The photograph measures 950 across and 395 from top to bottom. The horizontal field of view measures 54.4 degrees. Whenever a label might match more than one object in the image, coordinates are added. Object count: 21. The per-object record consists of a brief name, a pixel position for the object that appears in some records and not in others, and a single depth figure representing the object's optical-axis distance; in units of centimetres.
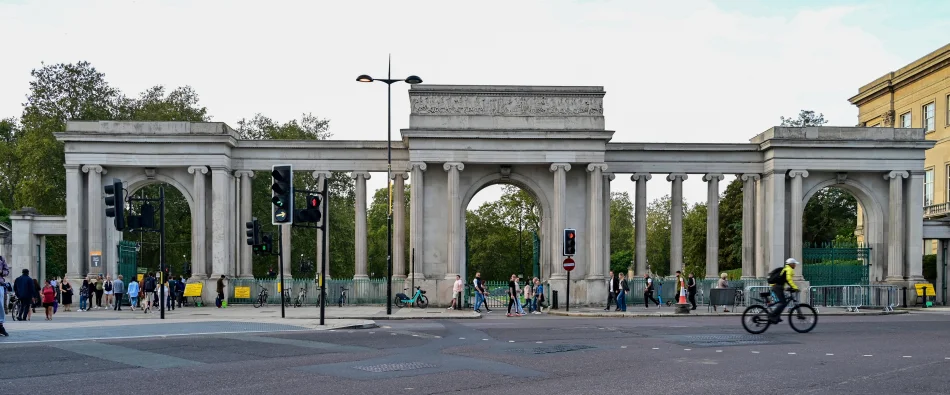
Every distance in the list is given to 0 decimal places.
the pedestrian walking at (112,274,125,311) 3691
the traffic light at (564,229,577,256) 3503
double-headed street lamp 3252
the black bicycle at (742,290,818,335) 2070
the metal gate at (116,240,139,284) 4053
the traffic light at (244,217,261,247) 3055
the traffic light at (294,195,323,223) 2420
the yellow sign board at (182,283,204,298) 3934
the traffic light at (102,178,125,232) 2494
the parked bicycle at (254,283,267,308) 3959
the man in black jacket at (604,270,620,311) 3622
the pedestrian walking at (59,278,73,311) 3616
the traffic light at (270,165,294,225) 2358
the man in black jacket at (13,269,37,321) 2680
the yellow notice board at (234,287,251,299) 4019
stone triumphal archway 3953
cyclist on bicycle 2030
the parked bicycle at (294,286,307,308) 3974
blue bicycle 3794
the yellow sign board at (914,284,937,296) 3978
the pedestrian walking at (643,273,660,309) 3772
